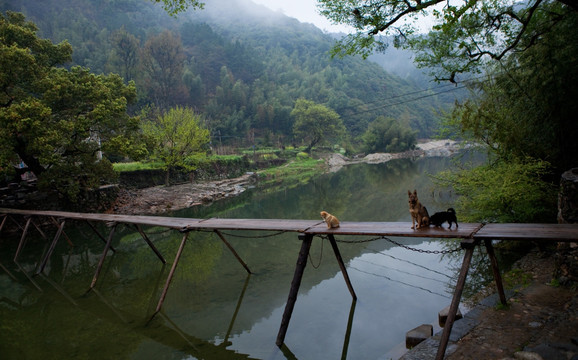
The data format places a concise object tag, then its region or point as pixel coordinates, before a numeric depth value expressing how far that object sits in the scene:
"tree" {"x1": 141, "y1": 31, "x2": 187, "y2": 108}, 63.72
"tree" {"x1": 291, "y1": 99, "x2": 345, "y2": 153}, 65.81
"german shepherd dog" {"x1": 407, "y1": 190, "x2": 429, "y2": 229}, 6.61
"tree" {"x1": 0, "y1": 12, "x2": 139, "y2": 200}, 15.84
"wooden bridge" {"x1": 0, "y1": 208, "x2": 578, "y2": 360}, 5.38
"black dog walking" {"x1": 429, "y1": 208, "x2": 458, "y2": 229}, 6.33
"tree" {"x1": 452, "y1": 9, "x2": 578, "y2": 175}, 9.45
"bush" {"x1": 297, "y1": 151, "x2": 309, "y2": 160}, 58.81
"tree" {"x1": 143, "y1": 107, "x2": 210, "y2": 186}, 29.34
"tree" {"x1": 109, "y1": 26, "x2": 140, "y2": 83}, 60.59
